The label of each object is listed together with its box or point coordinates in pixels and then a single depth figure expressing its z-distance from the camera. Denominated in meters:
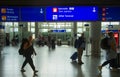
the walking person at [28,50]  6.45
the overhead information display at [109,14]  5.53
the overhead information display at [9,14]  5.41
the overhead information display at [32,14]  5.58
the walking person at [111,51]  6.43
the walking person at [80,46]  8.30
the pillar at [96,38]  11.07
